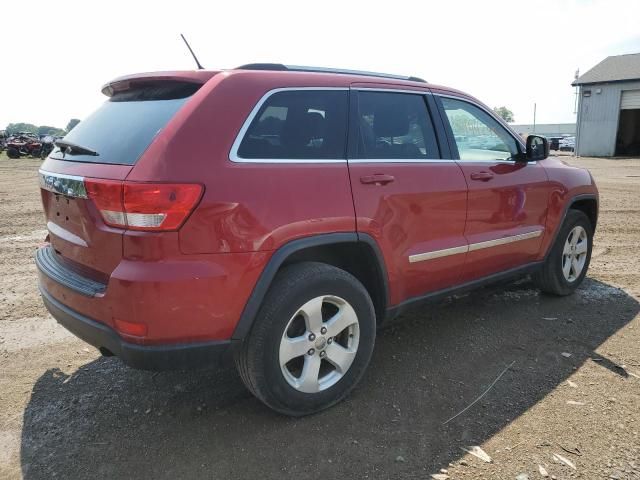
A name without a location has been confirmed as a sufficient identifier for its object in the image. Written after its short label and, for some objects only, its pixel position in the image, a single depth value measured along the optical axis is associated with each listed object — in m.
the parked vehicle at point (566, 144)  43.39
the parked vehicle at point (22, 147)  29.59
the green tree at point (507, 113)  110.54
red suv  2.27
